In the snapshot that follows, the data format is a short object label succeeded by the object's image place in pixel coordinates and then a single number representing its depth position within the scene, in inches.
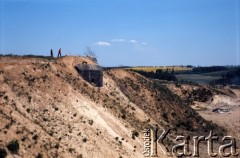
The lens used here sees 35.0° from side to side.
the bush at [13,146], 887.7
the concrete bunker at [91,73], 1569.9
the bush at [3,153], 850.1
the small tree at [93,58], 1867.9
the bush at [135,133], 1389.0
